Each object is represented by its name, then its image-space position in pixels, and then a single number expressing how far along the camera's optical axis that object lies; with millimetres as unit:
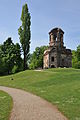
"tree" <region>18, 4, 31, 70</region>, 32480
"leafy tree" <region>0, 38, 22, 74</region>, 36455
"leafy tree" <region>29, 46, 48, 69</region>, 49970
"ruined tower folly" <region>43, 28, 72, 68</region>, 33333
